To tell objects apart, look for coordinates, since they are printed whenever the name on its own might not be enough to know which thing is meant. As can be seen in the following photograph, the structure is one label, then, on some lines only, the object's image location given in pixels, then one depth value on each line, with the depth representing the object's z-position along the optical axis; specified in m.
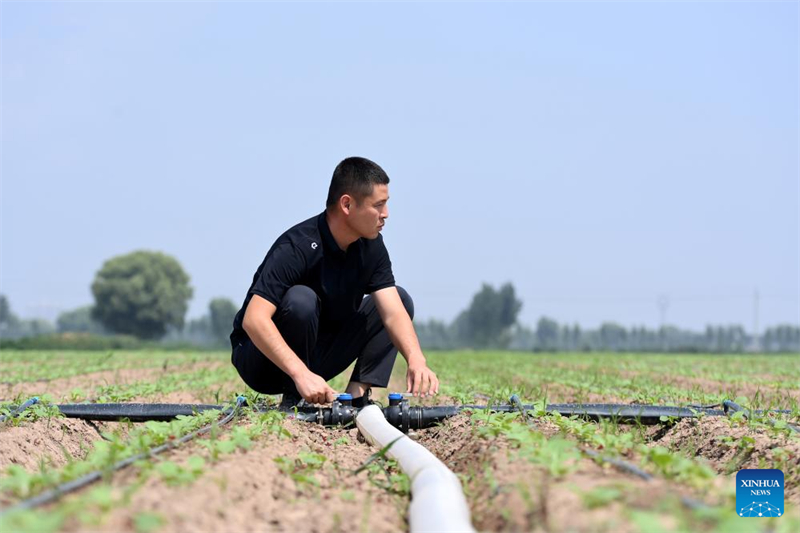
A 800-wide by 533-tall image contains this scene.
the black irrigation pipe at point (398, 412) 4.83
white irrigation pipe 2.66
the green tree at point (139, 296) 79.12
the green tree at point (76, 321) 136.88
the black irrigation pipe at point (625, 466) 2.56
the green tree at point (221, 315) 108.51
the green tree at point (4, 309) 105.06
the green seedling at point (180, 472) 2.70
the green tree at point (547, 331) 129.75
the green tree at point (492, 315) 95.15
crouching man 4.79
